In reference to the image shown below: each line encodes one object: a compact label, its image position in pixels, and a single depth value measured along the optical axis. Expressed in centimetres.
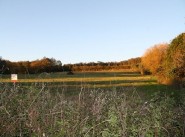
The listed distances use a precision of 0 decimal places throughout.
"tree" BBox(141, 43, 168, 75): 2032
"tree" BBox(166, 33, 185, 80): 976
